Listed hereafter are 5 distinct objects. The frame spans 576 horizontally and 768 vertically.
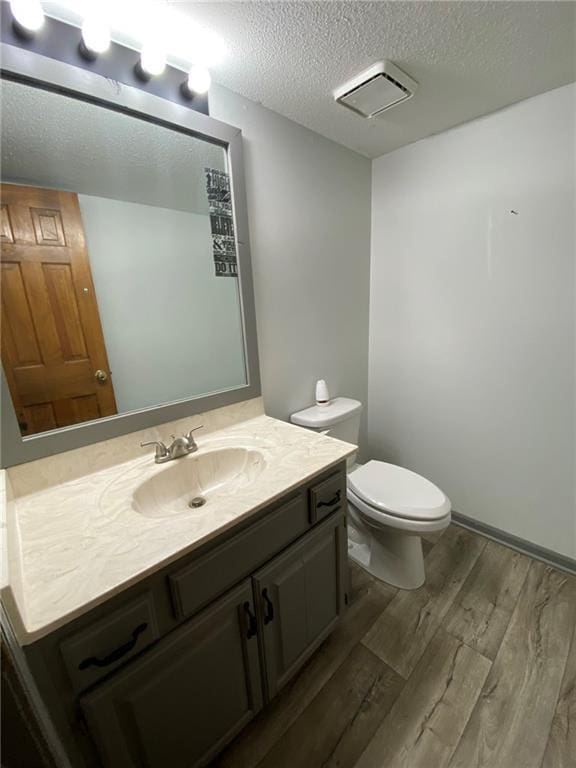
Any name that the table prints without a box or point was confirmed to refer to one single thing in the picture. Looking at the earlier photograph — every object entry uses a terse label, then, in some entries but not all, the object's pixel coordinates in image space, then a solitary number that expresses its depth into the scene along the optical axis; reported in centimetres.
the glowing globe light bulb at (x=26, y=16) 78
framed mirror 89
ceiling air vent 111
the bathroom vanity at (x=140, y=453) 64
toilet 132
